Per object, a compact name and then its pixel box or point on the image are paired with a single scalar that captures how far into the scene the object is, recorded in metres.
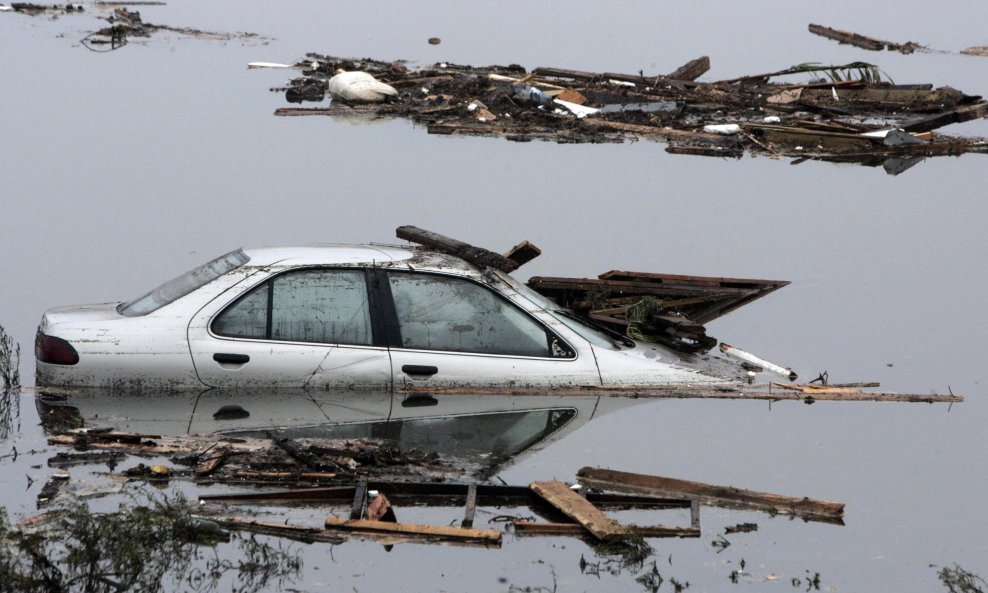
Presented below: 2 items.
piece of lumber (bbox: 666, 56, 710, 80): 63.31
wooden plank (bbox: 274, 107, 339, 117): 55.72
